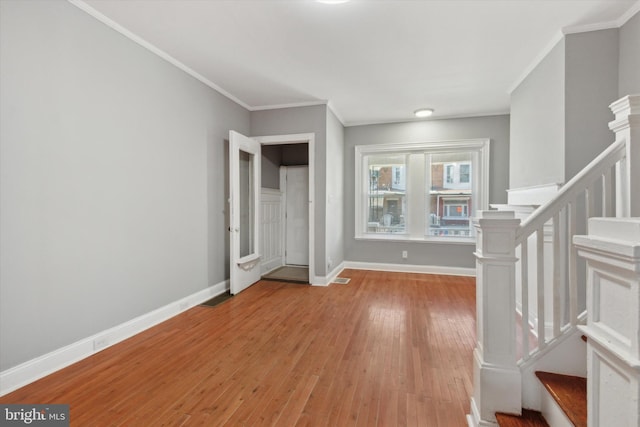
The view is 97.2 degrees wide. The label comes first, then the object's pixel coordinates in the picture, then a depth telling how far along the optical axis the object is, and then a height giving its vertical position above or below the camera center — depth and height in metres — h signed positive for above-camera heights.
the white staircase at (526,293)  1.46 -0.43
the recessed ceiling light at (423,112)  4.47 +1.58
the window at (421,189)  4.79 +0.38
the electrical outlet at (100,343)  2.28 -1.09
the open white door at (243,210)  3.69 +0.01
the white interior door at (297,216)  5.57 -0.11
